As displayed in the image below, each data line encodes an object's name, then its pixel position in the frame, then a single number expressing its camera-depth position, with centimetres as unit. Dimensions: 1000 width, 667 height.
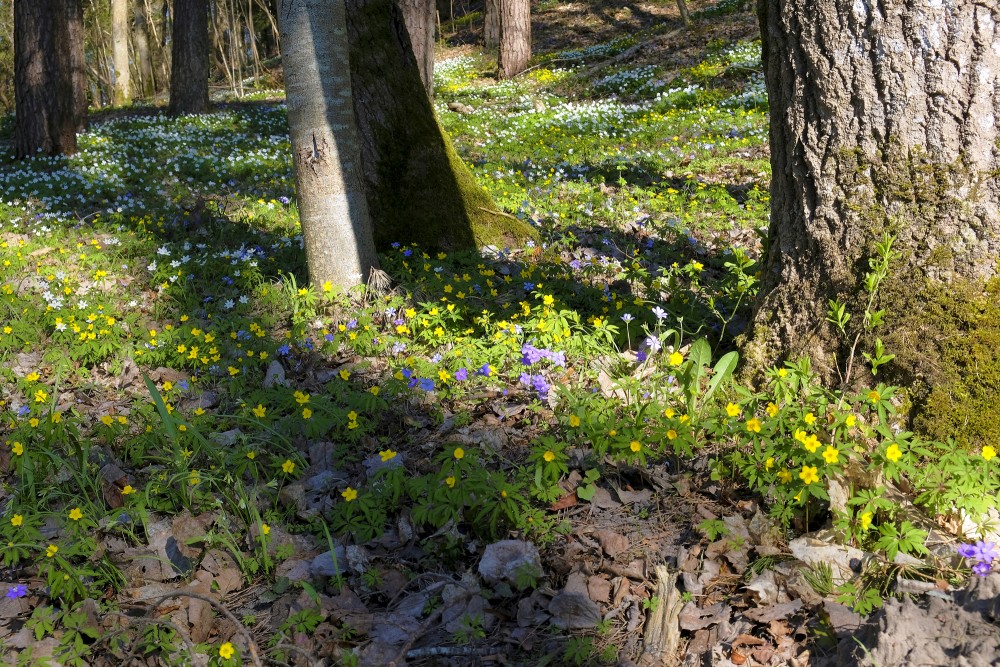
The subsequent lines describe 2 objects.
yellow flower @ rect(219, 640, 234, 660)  204
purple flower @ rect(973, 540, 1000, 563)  191
